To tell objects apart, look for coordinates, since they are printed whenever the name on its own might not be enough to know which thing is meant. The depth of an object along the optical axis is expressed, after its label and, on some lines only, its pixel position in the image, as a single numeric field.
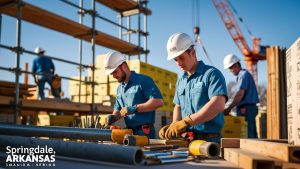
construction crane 44.53
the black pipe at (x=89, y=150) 1.97
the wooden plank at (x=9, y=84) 7.62
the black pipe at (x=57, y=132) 2.92
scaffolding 7.76
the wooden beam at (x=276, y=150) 1.83
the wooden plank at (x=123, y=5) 11.88
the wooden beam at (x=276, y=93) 7.11
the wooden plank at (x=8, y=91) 7.73
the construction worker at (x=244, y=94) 7.47
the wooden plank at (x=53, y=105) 7.52
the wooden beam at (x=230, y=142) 2.79
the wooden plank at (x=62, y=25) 8.28
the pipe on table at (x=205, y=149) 2.33
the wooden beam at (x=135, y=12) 12.62
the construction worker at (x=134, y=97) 4.81
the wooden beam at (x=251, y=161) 1.73
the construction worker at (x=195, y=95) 3.38
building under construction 2.08
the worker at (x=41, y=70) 9.80
